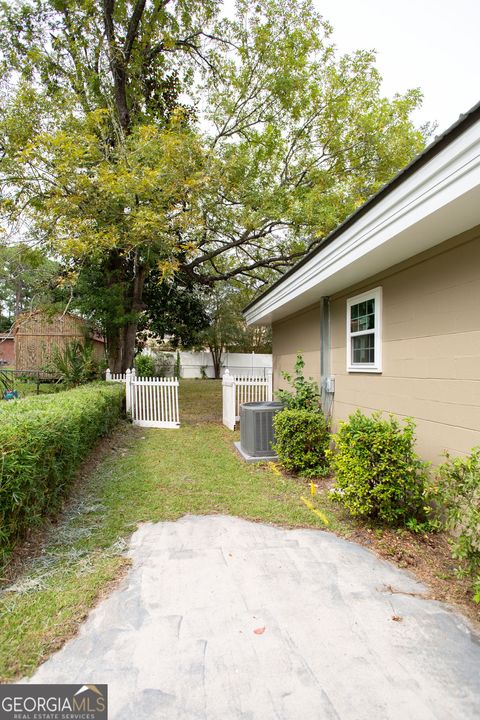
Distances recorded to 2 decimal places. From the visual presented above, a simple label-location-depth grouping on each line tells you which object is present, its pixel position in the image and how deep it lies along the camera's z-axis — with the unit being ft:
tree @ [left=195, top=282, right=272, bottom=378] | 79.36
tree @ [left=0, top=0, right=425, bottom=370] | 29.50
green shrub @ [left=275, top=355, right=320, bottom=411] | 19.08
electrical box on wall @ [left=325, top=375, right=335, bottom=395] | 19.56
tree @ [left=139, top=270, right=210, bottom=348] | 43.80
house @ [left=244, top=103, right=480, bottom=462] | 8.52
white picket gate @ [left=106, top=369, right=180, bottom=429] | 29.99
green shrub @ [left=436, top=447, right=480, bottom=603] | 7.72
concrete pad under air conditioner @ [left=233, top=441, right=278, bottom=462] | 19.29
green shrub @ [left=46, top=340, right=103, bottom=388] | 33.55
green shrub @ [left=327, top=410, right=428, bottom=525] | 10.71
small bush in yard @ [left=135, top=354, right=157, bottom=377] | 55.62
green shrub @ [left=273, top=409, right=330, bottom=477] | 16.74
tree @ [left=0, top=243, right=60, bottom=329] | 31.94
